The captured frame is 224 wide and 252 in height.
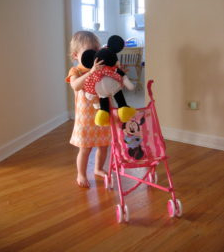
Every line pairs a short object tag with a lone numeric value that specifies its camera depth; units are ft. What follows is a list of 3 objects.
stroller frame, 5.07
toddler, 5.91
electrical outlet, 8.62
